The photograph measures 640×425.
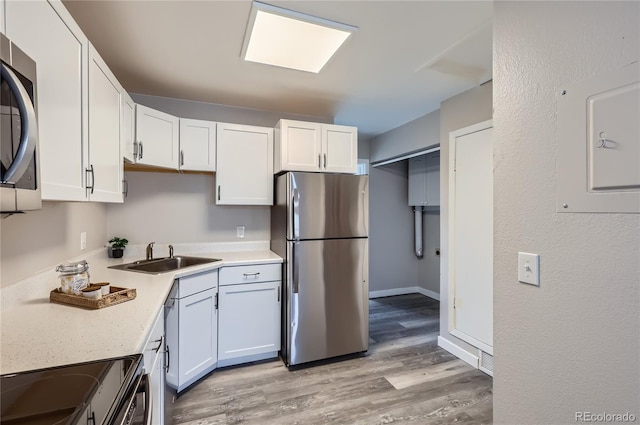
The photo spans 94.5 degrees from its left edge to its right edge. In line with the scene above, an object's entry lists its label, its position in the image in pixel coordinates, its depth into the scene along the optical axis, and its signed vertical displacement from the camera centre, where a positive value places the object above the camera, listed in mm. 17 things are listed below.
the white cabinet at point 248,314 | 2414 -856
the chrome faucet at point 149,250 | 2505 -323
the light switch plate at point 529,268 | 1066 -210
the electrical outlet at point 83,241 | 2043 -201
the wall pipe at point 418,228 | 4699 -265
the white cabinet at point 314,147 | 2639 +597
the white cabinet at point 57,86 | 929 +474
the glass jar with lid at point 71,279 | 1351 -307
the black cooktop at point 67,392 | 626 -432
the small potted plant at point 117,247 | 2499 -300
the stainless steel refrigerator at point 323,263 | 2451 -444
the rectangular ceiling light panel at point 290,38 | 1634 +1085
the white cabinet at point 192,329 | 1907 -840
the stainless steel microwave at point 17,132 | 744 +212
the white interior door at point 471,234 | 2441 -202
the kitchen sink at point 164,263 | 2236 -423
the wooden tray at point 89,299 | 1292 -394
